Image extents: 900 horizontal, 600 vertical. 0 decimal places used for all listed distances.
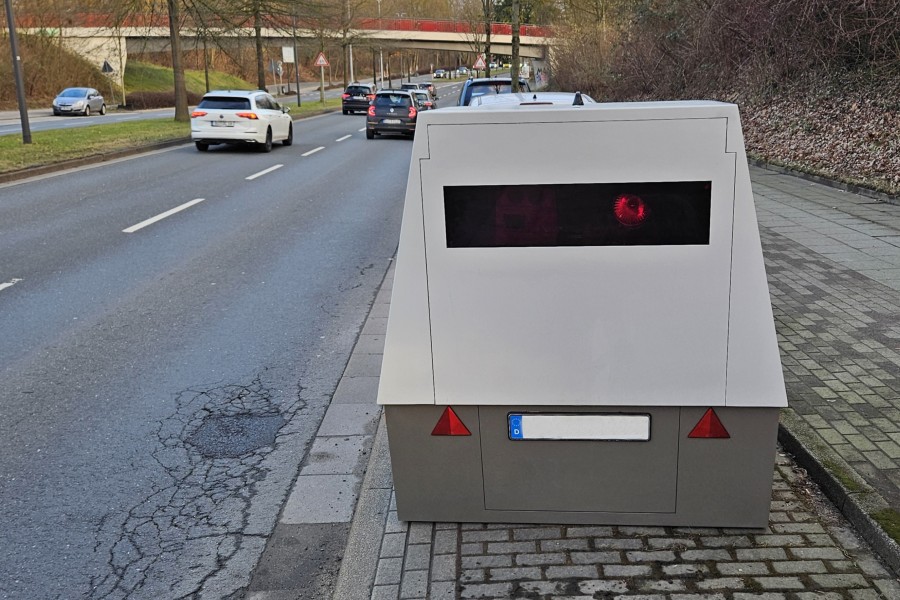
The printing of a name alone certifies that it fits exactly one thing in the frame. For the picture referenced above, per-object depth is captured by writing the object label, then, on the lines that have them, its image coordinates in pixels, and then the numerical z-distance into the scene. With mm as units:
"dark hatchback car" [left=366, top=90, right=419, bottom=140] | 29797
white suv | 23359
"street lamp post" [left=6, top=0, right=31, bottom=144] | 21078
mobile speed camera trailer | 3193
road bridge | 40962
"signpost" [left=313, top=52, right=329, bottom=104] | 51812
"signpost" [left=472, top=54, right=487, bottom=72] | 51381
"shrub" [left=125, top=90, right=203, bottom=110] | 60000
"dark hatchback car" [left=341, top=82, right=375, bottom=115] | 49969
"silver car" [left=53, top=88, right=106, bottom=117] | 47500
